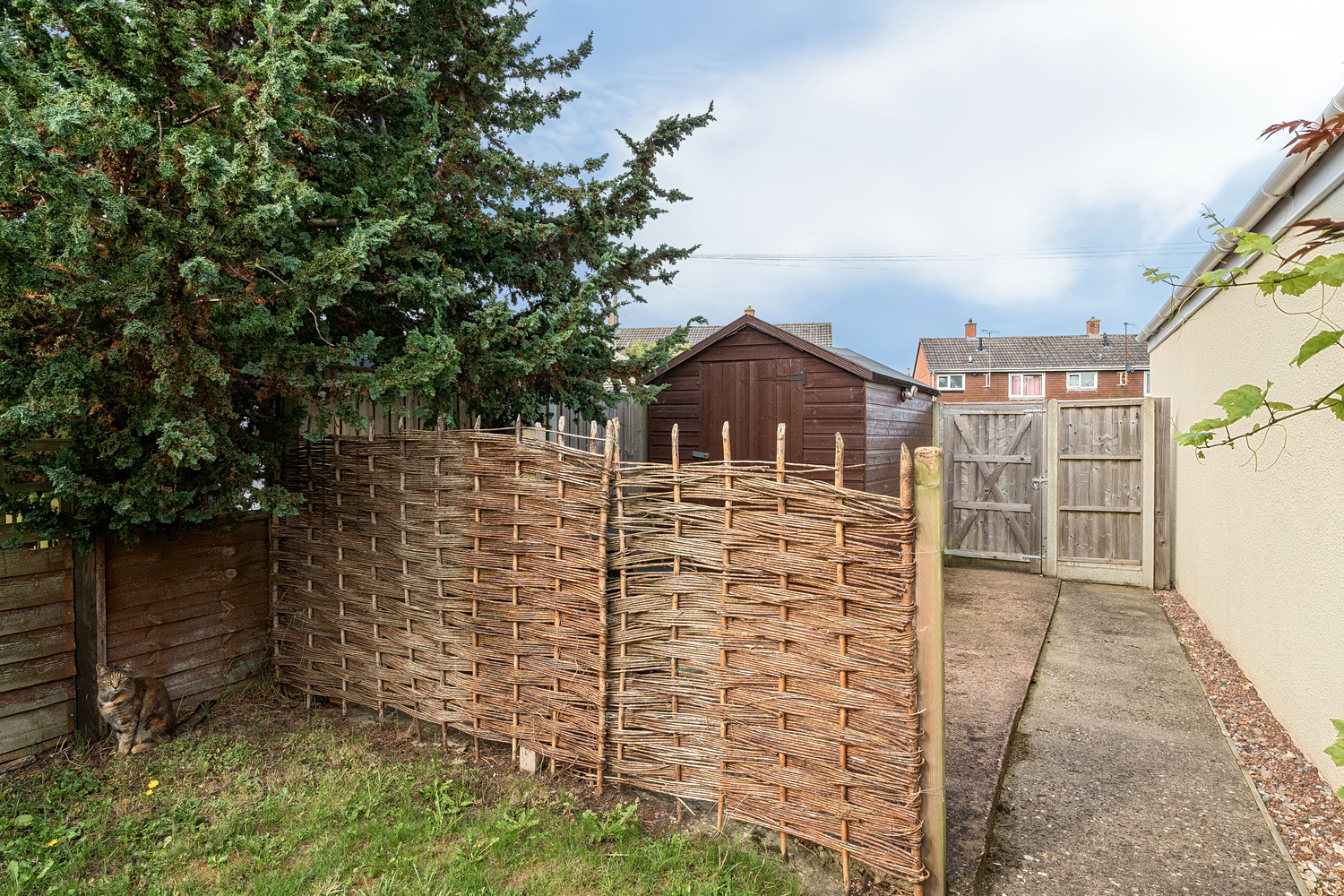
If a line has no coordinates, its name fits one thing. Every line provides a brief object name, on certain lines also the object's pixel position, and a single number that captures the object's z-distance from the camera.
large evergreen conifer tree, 2.82
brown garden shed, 7.24
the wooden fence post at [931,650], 2.44
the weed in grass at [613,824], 2.92
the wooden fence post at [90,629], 3.79
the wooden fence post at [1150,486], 7.60
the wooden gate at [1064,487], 7.68
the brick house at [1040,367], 31.02
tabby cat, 3.59
